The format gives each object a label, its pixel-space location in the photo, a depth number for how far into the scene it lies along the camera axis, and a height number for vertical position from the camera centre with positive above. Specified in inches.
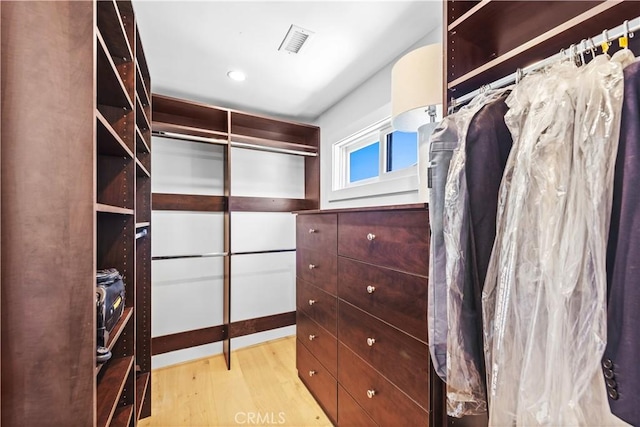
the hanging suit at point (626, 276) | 18.4 -4.4
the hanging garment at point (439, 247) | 31.3 -3.9
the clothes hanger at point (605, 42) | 23.6 +15.2
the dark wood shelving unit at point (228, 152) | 86.6 +23.8
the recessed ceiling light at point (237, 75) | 77.3 +41.0
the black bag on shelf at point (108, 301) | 31.8 -11.5
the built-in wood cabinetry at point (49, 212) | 23.4 +0.2
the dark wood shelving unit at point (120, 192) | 37.1 +3.8
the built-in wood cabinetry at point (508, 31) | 25.8 +23.8
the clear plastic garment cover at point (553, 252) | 20.6 -3.3
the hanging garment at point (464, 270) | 28.7 -6.0
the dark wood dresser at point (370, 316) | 37.8 -18.1
